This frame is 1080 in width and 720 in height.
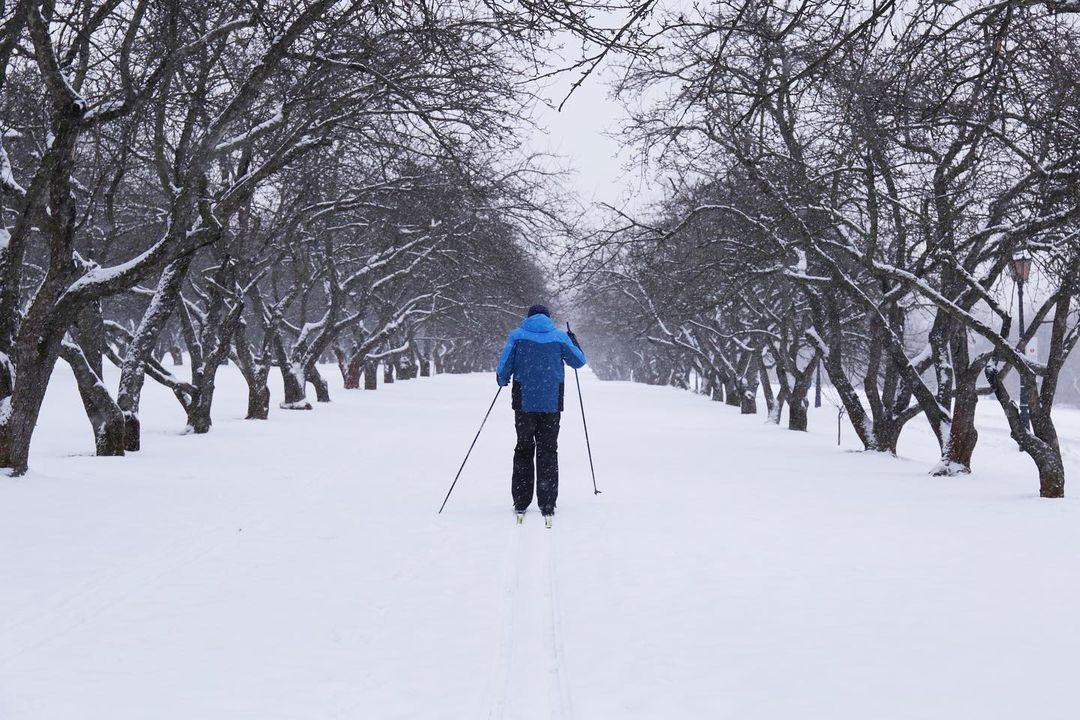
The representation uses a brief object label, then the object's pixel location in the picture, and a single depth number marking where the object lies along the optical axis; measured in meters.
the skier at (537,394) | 9.20
